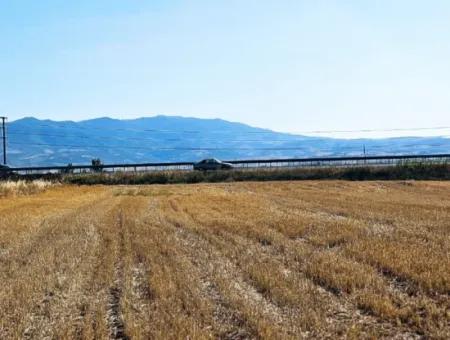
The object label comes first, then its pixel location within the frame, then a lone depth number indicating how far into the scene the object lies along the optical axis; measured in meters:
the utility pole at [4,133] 88.88
